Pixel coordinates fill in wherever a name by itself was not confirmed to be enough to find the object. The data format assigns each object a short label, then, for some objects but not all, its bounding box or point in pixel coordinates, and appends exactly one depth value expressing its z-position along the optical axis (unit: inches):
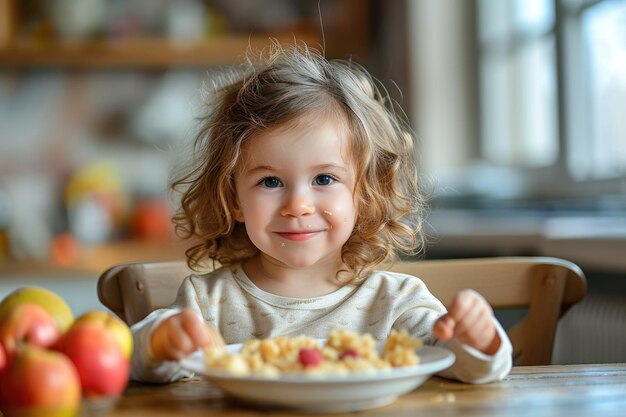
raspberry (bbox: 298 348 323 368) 39.9
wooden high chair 54.5
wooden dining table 39.9
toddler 49.7
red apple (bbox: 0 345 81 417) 36.6
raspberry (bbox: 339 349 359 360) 40.6
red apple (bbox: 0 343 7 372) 38.1
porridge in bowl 39.7
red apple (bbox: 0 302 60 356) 38.9
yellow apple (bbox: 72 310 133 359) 39.2
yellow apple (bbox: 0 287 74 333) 40.1
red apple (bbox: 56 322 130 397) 38.3
